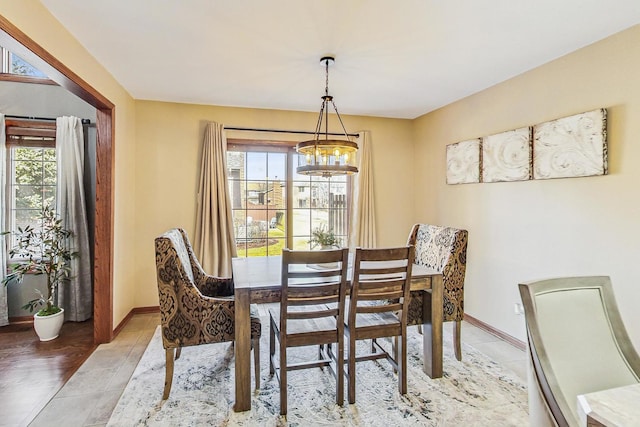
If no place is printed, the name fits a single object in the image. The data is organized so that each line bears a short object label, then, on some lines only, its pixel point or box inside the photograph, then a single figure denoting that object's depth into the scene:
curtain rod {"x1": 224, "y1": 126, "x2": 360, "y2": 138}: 4.11
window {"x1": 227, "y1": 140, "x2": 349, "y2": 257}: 4.30
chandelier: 2.44
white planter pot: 3.10
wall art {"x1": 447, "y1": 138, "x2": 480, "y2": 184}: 3.57
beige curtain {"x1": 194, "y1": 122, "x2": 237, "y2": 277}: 3.93
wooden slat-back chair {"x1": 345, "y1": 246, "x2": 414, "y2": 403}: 2.10
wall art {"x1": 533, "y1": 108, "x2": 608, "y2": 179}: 2.40
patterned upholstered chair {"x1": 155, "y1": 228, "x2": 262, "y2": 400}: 2.16
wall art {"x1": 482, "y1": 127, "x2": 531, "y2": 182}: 2.97
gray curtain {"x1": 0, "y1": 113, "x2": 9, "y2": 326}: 3.29
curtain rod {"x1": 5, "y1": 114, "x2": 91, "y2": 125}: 3.40
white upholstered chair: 1.13
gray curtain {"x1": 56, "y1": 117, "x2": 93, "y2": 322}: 3.46
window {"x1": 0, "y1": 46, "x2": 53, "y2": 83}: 3.42
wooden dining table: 2.13
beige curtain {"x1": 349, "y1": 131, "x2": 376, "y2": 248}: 4.44
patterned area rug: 2.05
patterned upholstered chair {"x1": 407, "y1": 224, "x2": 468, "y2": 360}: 2.58
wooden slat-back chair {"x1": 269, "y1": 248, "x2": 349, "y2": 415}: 1.99
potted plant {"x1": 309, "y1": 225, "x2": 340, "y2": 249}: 2.71
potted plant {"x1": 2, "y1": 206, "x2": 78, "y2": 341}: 3.16
